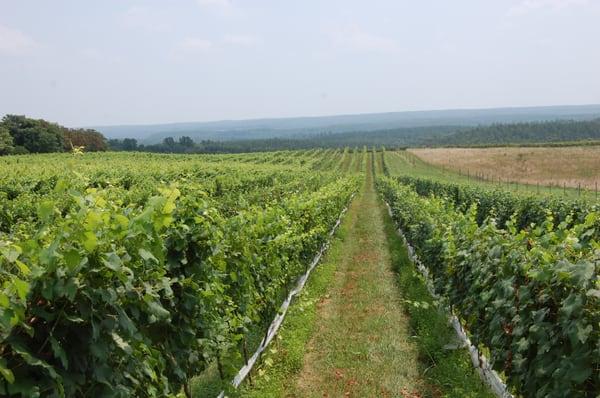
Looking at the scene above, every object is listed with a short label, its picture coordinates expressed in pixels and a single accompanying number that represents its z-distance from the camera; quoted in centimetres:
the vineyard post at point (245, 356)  632
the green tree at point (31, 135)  6906
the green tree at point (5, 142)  6010
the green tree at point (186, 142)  13625
